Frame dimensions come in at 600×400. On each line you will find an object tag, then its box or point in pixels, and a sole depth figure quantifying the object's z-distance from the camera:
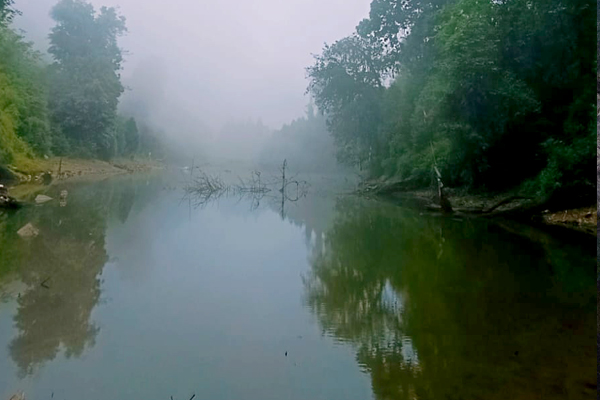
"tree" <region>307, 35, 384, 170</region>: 30.44
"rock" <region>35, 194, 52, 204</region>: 14.98
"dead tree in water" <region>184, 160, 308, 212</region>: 20.16
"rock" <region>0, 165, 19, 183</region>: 20.53
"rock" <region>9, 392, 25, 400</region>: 3.21
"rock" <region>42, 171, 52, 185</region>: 23.66
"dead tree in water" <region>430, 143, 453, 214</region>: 16.27
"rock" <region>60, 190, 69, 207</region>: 14.84
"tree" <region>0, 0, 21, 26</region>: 20.91
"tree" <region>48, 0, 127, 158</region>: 37.97
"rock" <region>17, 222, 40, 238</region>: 9.35
